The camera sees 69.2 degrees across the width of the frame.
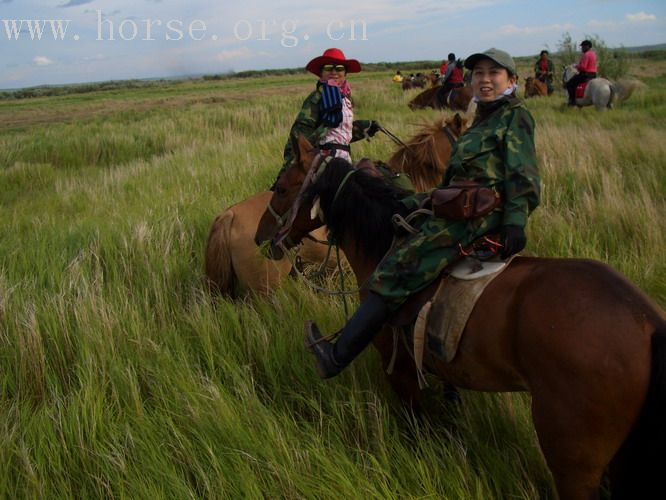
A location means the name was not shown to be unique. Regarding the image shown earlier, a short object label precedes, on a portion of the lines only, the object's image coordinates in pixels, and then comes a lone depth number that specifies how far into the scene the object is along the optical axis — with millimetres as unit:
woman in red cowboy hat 4734
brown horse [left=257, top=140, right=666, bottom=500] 1656
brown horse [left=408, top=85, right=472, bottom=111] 16297
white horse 13781
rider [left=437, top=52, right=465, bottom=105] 17969
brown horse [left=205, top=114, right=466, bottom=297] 4145
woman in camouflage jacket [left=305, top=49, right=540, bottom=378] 2275
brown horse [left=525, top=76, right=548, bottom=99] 20344
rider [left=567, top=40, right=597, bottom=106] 14714
